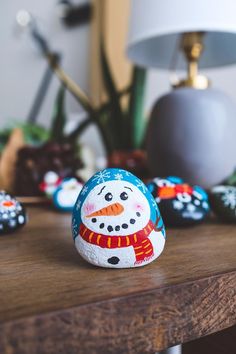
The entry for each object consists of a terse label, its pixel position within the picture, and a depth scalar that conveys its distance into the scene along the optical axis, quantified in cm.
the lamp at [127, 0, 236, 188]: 54
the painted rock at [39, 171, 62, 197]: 57
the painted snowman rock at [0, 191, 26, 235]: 36
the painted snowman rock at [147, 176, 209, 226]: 39
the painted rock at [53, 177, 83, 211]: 50
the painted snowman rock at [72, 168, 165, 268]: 26
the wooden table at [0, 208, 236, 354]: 19
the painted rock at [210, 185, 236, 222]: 42
